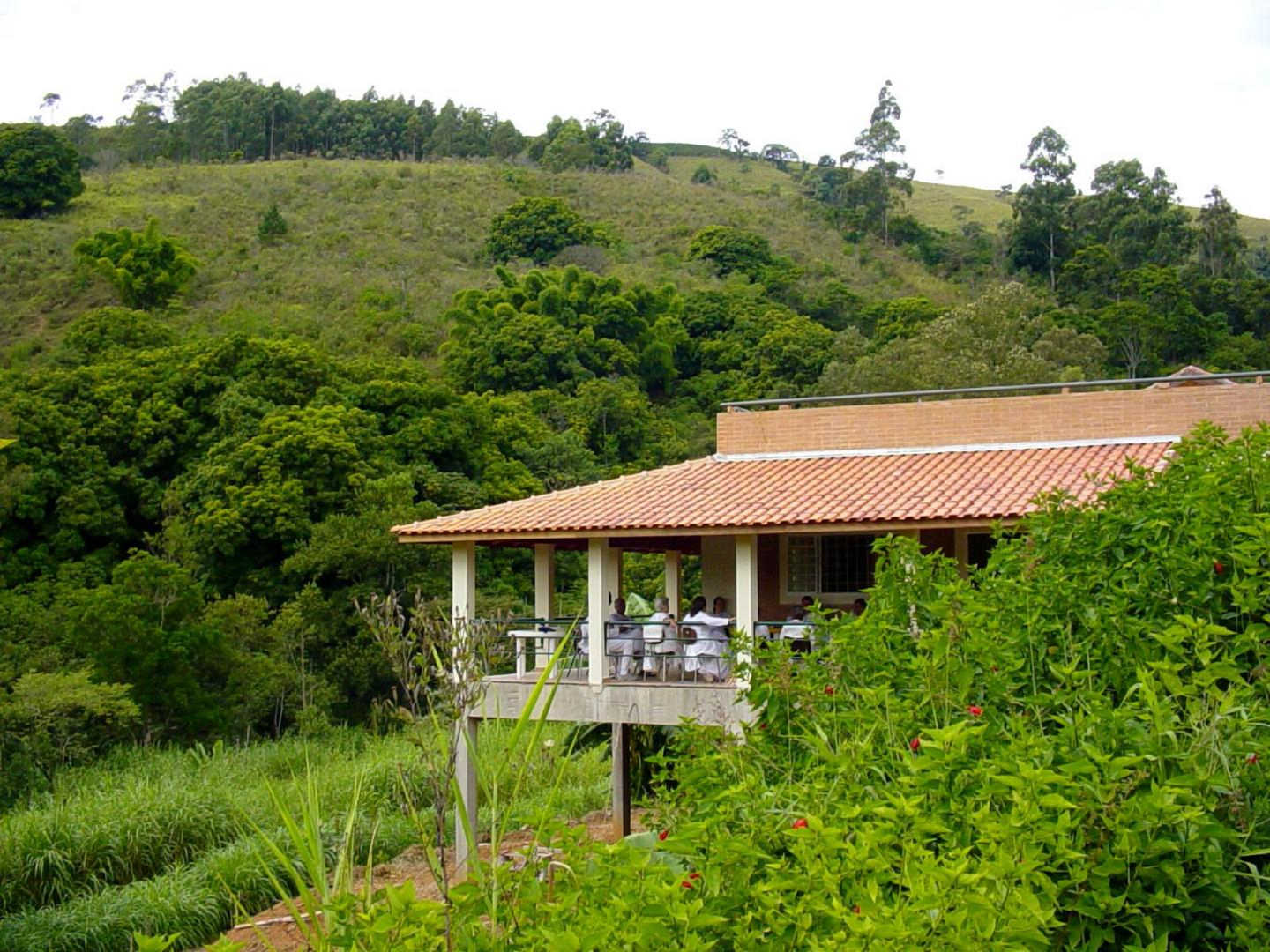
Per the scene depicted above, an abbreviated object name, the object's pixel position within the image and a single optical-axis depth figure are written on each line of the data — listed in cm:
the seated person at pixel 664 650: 1375
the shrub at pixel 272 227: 5556
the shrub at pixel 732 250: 5507
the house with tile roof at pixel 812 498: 1345
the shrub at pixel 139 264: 4425
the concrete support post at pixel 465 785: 1420
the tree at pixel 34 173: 5494
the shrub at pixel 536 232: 5628
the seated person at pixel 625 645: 1401
